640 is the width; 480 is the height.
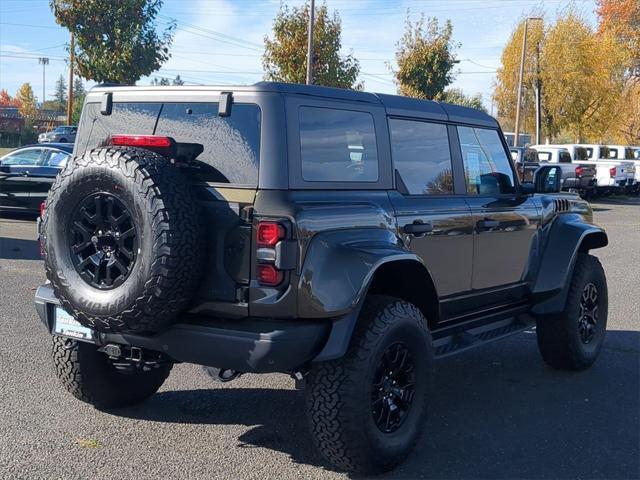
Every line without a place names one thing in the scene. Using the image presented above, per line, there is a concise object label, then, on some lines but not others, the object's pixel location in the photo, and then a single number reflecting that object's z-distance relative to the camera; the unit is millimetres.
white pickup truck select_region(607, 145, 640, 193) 31859
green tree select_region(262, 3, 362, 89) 27353
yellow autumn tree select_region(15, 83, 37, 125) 99875
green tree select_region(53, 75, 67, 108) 161300
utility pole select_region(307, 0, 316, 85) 23234
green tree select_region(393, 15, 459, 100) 30422
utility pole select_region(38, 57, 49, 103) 117619
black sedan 13961
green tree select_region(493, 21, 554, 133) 39688
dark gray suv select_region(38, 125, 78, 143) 34250
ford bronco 3666
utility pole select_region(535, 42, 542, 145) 37844
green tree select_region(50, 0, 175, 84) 25219
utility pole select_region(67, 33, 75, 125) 27066
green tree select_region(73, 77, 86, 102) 125600
